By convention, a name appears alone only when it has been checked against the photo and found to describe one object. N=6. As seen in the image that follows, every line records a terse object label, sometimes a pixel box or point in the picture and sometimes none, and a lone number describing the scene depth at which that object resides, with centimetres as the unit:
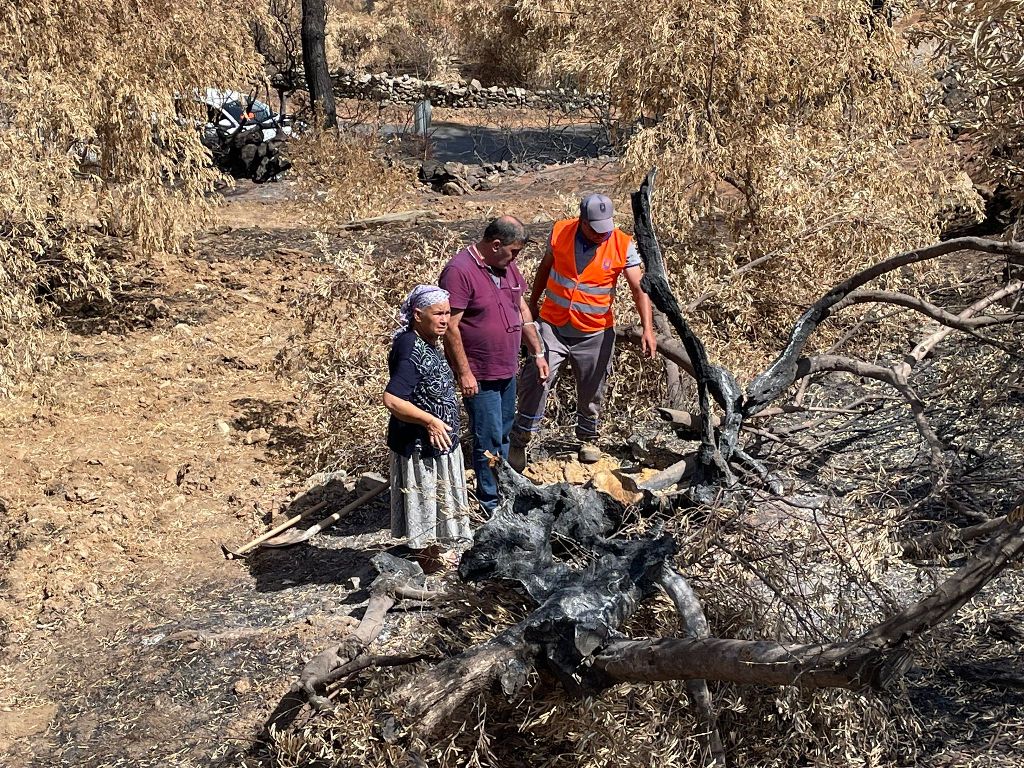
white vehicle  1748
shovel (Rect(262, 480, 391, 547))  626
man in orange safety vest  610
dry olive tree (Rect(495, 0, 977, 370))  816
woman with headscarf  490
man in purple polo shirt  540
